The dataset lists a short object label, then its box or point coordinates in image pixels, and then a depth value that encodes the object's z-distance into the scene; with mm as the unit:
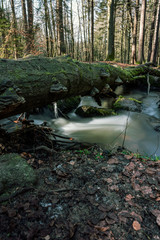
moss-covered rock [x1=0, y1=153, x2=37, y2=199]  1875
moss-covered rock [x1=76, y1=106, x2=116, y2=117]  5895
